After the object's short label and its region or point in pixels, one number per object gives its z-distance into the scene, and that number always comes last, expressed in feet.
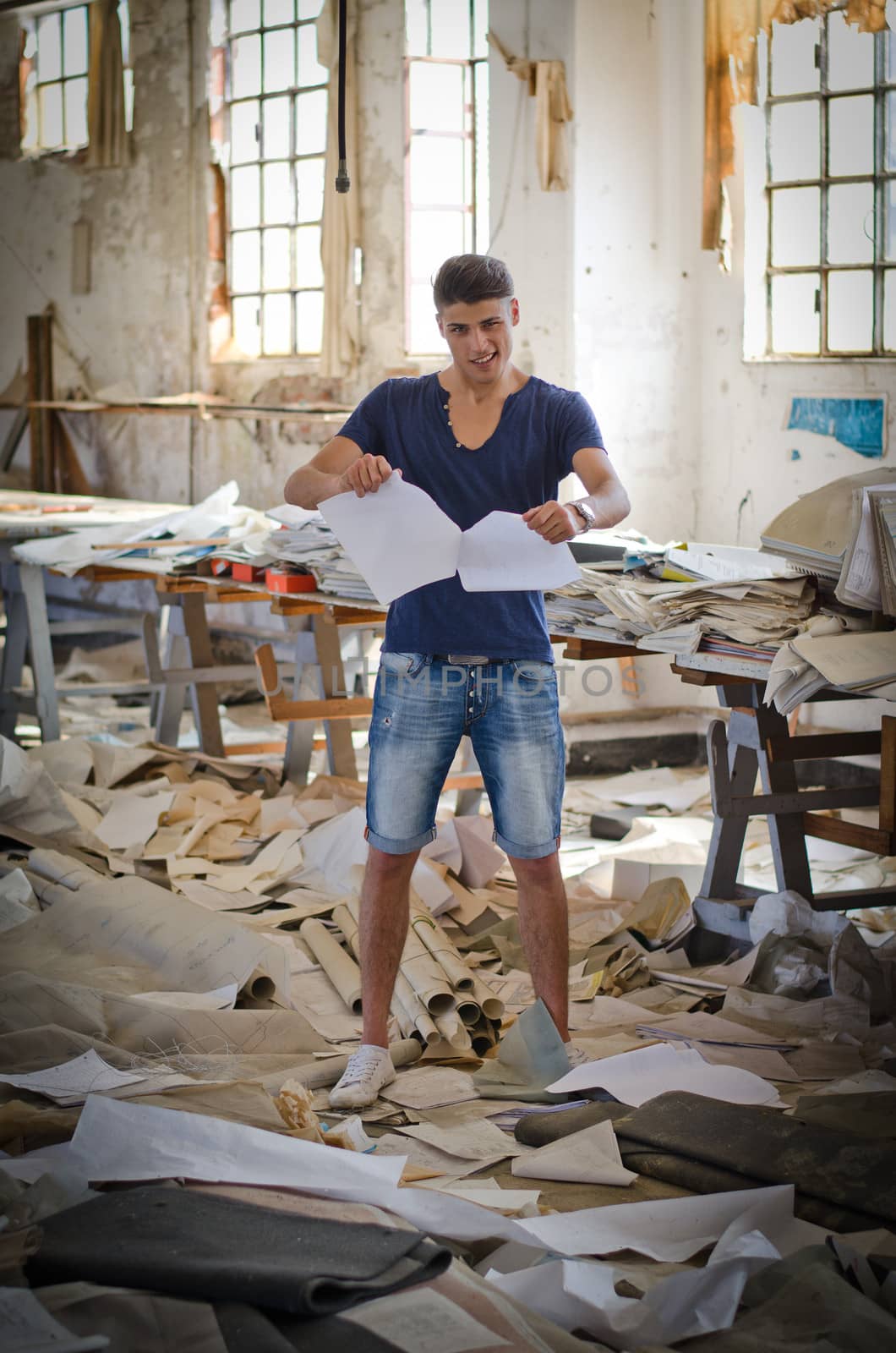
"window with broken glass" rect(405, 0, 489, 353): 28.86
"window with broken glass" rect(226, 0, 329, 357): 32.65
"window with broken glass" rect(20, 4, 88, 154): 38.45
